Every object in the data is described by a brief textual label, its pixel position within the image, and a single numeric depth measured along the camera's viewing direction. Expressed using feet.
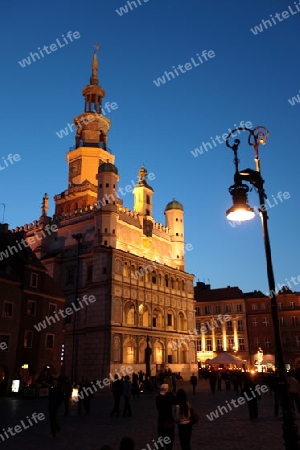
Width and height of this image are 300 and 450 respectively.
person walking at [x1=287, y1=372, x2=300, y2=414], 51.78
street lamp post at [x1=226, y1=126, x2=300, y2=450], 25.59
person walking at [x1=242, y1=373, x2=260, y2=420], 54.29
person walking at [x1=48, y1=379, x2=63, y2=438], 44.45
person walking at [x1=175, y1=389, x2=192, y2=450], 29.12
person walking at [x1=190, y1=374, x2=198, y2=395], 111.86
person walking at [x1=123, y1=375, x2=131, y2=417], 61.31
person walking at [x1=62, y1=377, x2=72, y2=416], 64.90
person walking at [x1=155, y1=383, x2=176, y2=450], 29.53
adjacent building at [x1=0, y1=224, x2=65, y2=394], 111.86
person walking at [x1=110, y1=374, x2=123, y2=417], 61.93
